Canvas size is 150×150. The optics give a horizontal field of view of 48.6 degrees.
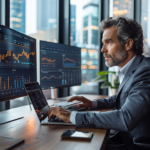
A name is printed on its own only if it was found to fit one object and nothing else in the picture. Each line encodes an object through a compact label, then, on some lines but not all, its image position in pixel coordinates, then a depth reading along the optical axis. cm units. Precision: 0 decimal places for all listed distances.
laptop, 101
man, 89
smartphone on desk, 77
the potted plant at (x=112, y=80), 263
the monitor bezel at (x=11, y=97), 108
